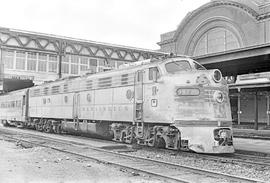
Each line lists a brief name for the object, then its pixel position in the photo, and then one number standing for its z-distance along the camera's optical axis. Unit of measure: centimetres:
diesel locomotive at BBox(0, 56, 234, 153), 1218
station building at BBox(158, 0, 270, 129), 1984
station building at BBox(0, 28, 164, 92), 3472
